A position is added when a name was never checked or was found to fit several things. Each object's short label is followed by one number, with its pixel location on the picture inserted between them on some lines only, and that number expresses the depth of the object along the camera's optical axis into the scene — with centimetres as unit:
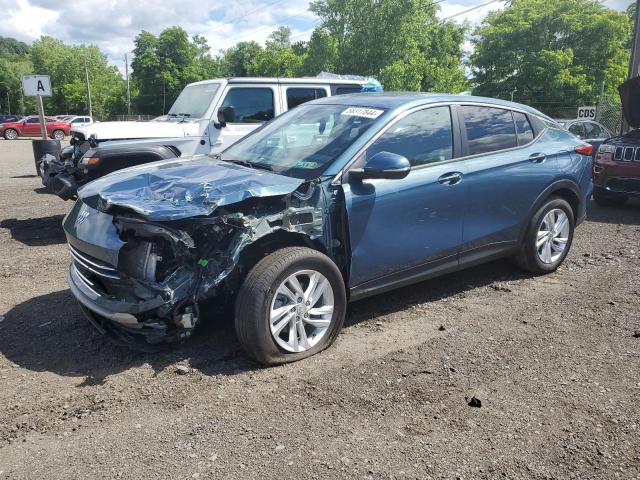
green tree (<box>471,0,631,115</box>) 3075
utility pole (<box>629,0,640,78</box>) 1308
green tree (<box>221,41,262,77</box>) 6888
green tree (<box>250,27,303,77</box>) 3553
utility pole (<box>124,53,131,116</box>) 6330
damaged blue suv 336
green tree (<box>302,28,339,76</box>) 3042
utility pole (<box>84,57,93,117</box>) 6221
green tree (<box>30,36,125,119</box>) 6688
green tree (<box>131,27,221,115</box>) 5900
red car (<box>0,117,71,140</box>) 3534
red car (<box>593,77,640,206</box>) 855
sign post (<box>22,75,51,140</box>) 1455
